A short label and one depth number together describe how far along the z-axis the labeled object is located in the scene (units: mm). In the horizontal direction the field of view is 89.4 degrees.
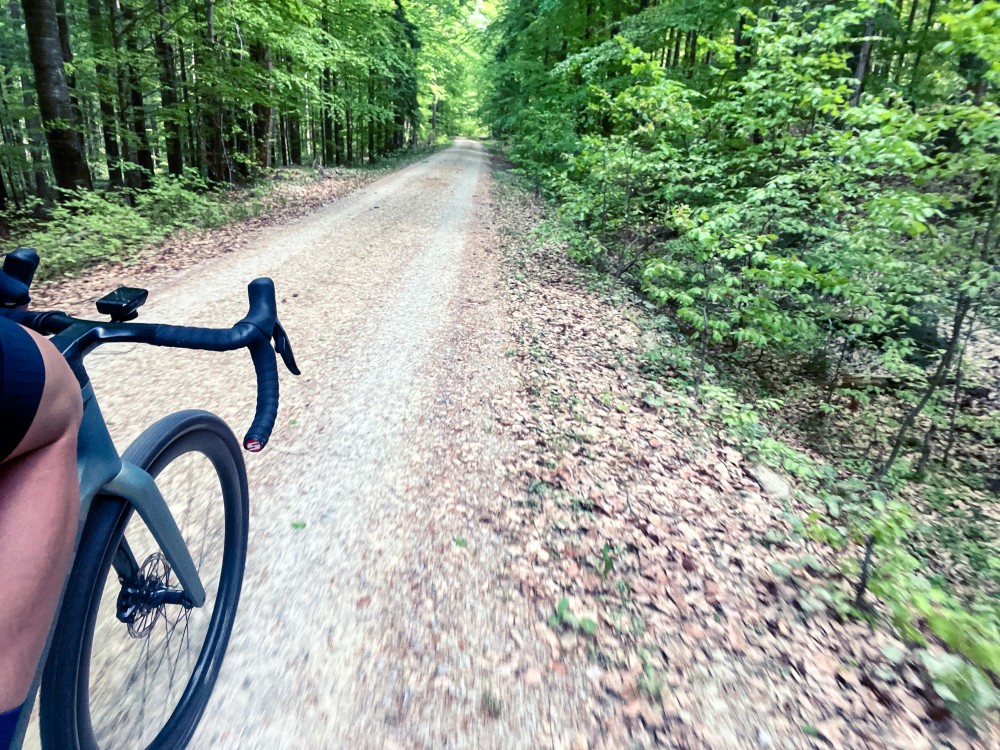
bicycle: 1314
